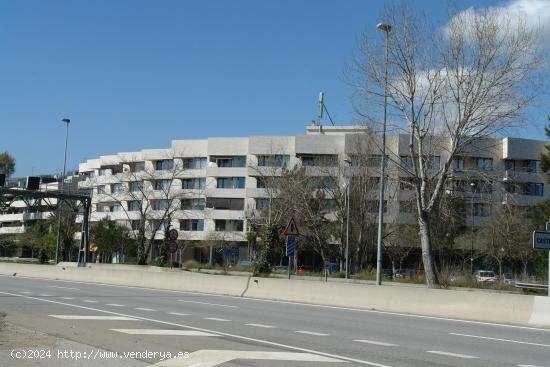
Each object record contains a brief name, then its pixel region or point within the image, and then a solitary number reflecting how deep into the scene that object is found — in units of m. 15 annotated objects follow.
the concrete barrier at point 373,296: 17.52
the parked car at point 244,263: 72.88
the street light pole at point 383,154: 28.47
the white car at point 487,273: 59.46
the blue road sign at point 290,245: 25.96
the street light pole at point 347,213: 53.75
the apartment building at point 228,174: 71.07
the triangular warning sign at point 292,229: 24.94
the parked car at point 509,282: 34.58
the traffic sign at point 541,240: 17.72
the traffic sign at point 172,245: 35.19
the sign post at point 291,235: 24.94
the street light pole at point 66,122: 57.19
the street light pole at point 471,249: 61.62
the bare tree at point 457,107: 26.69
